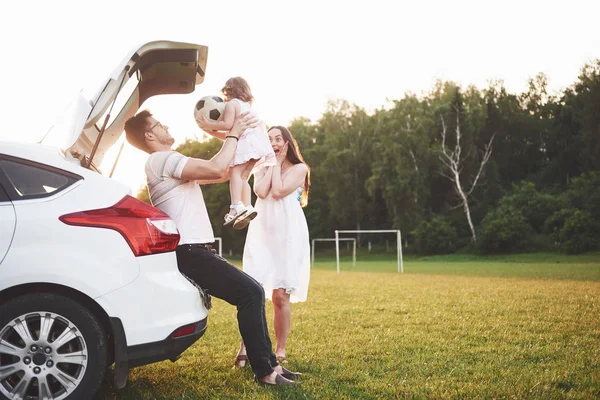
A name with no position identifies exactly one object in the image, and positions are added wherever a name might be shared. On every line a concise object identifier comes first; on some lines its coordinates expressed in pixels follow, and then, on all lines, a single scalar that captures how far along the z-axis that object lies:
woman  5.66
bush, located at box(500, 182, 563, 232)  42.00
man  4.29
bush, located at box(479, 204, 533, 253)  39.68
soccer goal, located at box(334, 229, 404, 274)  26.22
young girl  5.11
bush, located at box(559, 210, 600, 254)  35.97
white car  3.46
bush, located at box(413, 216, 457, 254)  43.69
